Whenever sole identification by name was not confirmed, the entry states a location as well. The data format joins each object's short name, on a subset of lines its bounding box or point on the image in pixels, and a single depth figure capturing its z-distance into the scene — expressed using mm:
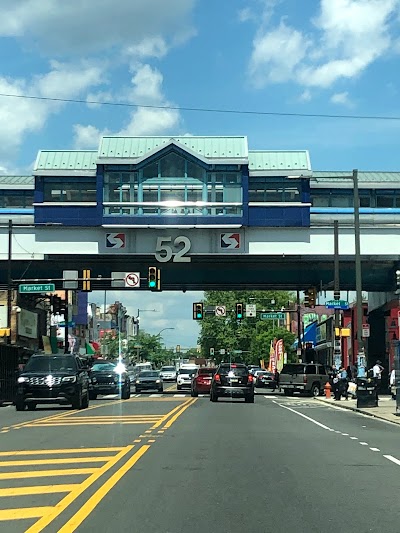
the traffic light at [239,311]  51062
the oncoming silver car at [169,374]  85250
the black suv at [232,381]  35312
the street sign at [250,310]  66225
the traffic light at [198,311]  51250
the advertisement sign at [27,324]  57541
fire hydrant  42375
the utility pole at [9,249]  38997
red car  44681
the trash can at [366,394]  32562
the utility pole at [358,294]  33781
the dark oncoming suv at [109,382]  39906
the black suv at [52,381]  27156
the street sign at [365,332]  36312
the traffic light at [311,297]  44531
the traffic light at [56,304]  47984
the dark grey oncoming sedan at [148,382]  51344
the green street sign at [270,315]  57922
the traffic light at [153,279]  37438
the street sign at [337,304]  37500
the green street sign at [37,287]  38219
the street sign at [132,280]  38188
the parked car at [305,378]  46031
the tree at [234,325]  114812
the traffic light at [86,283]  37875
